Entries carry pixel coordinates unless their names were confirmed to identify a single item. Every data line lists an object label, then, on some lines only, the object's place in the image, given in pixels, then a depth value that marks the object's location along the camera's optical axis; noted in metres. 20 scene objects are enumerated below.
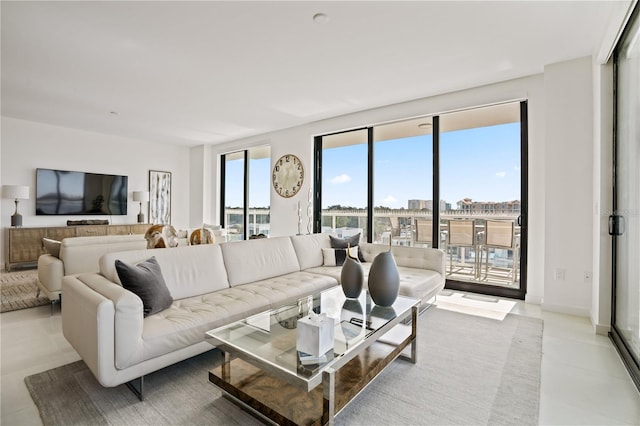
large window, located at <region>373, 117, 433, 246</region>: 4.61
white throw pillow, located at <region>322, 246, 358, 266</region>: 3.88
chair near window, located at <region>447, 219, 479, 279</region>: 4.27
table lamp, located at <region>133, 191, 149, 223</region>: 6.77
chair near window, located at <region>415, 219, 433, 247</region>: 4.54
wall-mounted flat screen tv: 5.79
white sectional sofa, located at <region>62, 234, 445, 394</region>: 1.71
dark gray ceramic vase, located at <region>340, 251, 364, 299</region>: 2.36
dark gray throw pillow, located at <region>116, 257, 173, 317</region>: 1.99
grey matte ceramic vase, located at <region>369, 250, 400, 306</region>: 2.23
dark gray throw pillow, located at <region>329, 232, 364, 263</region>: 4.02
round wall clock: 5.93
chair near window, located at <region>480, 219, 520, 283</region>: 3.96
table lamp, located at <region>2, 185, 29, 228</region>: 5.17
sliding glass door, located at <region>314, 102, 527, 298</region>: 3.97
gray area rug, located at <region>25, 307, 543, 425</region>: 1.63
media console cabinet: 5.18
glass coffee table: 1.43
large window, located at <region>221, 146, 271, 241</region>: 6.84
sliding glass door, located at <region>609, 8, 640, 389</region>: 2.19
